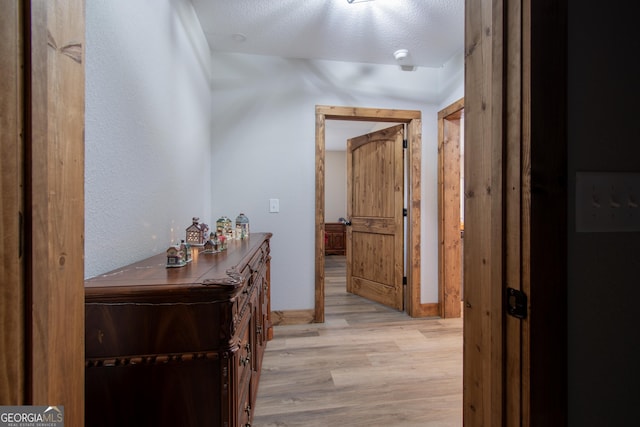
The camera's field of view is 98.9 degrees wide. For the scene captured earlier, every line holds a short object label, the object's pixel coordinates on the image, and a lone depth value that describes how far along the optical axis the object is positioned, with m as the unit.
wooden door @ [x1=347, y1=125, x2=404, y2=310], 3.11
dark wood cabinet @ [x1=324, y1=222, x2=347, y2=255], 6.76
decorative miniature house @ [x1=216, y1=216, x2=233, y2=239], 1.70
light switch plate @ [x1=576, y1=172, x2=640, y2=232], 0.54
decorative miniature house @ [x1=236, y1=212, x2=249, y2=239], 2.05
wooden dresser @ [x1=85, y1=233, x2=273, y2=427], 0.73
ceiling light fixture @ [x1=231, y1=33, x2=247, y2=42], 2.37
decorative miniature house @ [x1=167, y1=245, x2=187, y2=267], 1.03
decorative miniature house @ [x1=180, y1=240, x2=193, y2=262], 1.13
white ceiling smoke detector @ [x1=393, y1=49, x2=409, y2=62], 2.59
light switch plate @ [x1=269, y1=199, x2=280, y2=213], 2.71
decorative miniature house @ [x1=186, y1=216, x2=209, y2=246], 1.46
